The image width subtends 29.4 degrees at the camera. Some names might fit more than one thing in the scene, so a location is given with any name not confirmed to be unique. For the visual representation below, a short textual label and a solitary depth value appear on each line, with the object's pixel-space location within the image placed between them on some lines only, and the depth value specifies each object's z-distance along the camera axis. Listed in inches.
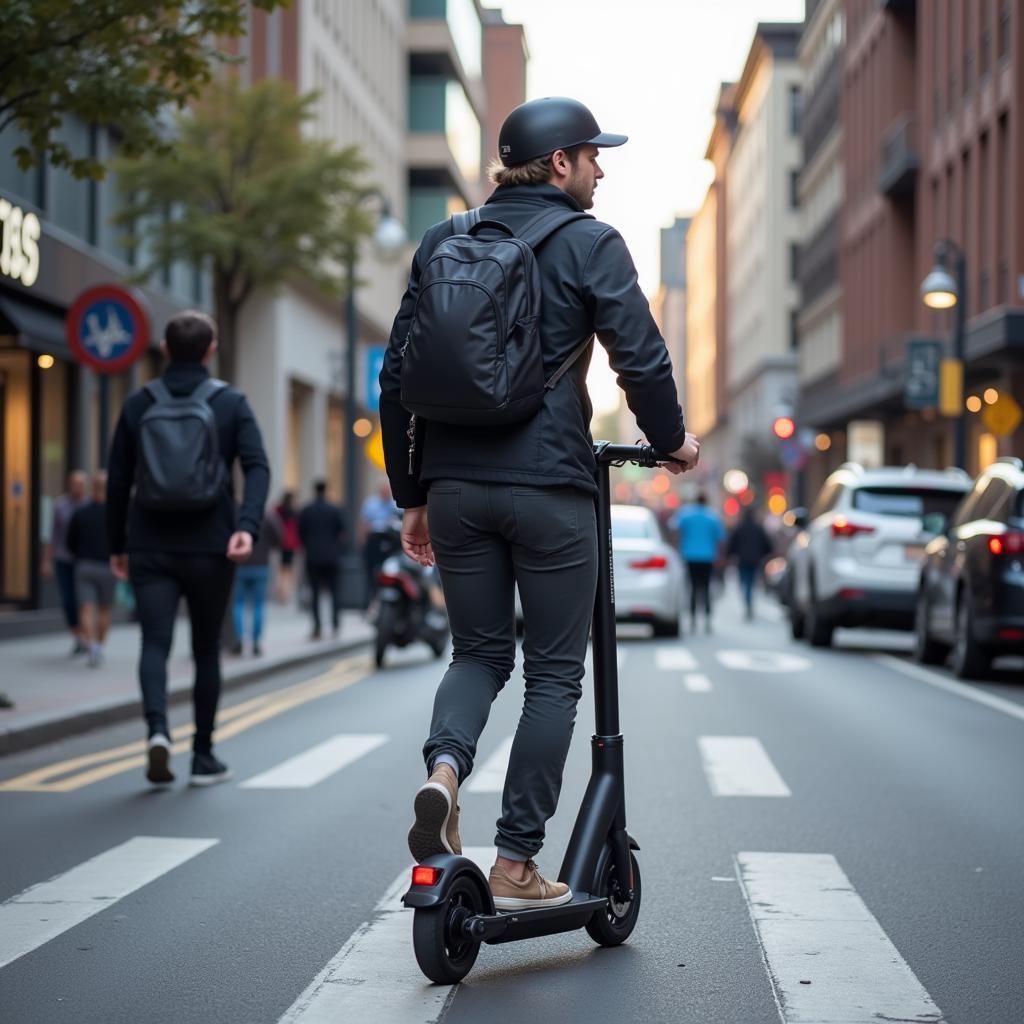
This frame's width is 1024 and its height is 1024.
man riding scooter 181.2
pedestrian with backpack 319.3
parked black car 580.4
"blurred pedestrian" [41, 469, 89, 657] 711.7
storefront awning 839.1
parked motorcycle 693.9
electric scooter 171.9
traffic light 1863.9
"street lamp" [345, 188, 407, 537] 1072.8
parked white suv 763.4
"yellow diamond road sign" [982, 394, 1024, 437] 1037.8
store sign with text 819.0
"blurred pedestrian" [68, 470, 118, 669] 665.0
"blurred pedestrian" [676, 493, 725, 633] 1024.2
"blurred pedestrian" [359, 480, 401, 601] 710.5
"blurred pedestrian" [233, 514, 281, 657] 722.2
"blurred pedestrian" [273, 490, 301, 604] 1140.6
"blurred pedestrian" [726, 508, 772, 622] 1206.9
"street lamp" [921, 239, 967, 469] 1039.6
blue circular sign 576.4
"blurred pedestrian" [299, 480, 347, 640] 854.5
